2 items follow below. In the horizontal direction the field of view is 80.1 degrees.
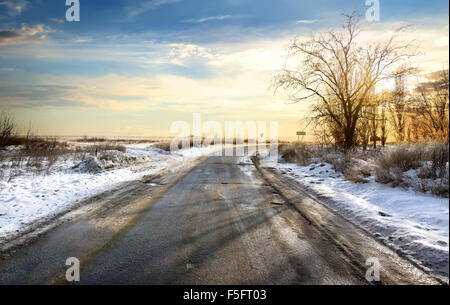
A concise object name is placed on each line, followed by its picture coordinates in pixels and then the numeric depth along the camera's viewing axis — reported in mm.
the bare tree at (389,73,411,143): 15491
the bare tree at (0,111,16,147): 16703
